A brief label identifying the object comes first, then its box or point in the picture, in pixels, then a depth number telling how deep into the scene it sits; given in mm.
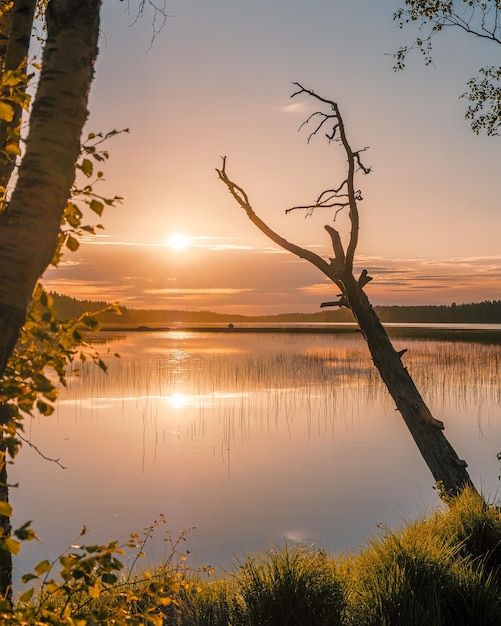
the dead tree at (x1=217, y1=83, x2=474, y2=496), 10441
